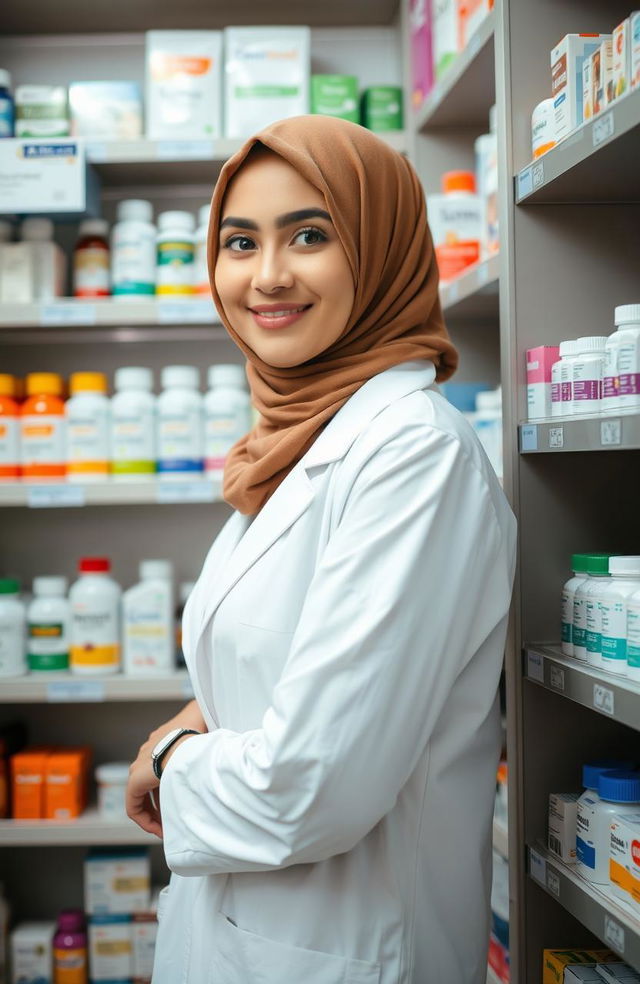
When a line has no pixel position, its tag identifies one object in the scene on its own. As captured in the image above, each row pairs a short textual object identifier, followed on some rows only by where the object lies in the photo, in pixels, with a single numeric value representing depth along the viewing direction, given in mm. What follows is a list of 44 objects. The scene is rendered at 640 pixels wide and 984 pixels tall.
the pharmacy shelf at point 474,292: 1728
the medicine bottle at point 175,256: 2406
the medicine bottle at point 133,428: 2352
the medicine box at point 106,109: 2471
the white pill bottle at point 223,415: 2363
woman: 986
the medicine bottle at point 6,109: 2406
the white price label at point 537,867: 1391
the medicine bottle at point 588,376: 1288
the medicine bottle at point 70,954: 2412
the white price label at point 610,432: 1146
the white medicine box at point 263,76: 2416
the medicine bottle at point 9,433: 2383
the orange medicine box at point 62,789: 2400
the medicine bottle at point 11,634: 2389
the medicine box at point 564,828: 1367
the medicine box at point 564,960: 1391
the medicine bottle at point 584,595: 1292
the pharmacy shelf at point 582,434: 1124
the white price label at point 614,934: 1158
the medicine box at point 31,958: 2428
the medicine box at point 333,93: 2424
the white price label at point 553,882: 1341
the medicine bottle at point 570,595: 1351
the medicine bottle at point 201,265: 2410
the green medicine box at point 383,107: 2473
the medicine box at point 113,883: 2447
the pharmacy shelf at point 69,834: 2357
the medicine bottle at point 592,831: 1271
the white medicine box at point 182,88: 2432
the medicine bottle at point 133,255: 2414
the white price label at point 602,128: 1153
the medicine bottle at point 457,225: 2131
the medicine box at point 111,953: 2420
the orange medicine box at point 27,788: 2404
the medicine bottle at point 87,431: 2361
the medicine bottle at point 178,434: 2357
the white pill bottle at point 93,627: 2375
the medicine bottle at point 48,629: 2404
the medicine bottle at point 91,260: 2447
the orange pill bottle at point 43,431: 2375
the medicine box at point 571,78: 1342
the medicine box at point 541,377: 1400
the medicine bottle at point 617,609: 1210
